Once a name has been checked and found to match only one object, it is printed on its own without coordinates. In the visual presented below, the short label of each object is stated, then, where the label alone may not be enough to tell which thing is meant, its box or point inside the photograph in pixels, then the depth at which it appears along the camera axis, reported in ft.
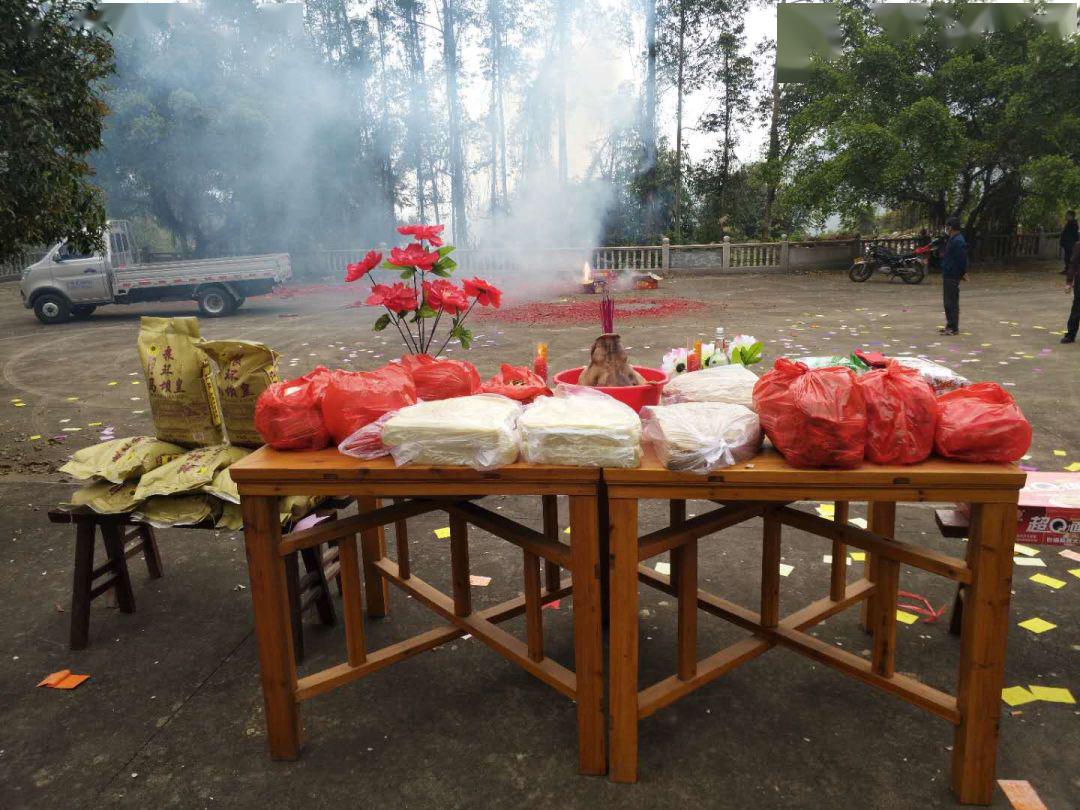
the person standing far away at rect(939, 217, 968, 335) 33.42
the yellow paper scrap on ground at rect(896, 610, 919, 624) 10.09
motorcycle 57.98
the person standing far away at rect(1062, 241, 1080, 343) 29.45
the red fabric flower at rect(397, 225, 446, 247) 10.02
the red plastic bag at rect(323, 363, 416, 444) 7.45
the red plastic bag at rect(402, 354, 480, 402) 8.67
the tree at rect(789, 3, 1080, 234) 56.54
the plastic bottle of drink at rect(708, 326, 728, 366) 10.85
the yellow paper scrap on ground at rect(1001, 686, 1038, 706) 8.33
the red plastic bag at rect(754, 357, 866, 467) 6.41
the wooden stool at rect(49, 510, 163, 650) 10.03
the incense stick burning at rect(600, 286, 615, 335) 8.98
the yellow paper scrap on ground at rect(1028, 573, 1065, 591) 10.87
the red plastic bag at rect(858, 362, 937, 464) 6.55
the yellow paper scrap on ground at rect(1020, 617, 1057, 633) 9.76
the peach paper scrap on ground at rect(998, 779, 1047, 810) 6.88
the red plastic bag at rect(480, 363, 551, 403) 8.86
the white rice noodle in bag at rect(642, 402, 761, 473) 6.57
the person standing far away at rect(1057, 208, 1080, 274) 61.00
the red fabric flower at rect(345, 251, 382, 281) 10.06
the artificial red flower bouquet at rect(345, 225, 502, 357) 9.72
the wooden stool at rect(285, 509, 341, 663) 9.34
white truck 50.03
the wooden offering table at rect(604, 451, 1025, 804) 6.48
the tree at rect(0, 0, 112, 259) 15.51
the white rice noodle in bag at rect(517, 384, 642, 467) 6.72
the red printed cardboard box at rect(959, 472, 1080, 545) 8.75
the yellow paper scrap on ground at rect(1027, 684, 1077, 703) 8.34
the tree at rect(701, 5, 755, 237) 83.15
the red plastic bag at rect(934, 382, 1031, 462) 6.48
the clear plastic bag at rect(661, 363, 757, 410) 8.11
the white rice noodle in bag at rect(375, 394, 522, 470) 6.91
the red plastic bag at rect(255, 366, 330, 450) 7.48
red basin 8.38
